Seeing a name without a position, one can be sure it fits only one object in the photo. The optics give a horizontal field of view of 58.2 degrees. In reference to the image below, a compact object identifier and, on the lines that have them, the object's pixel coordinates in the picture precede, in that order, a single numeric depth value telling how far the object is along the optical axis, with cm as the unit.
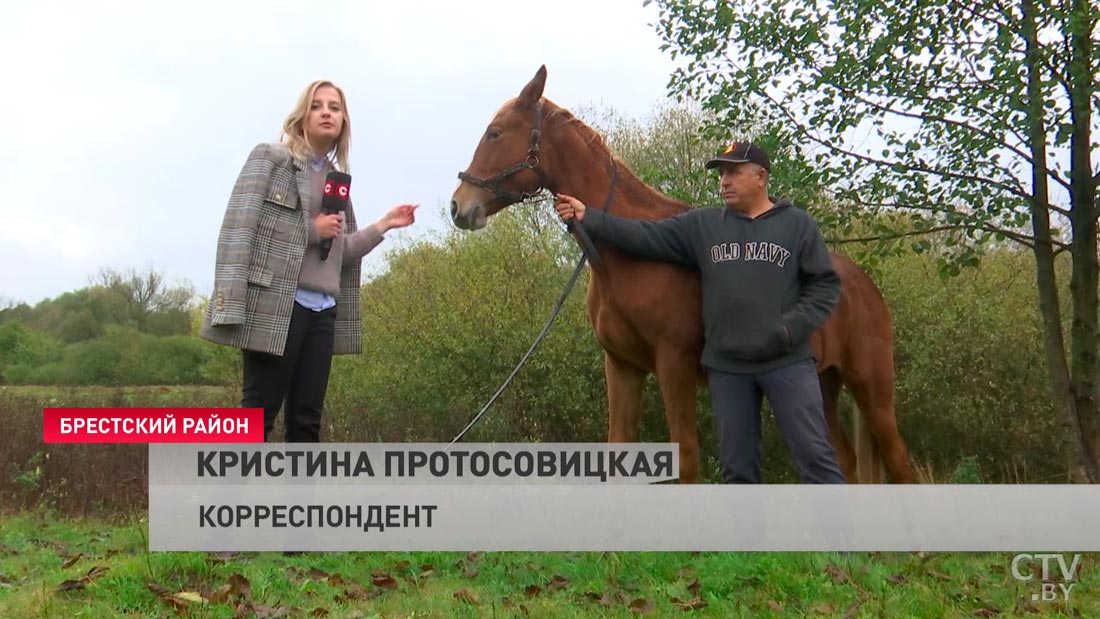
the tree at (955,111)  606
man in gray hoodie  448
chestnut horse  486
